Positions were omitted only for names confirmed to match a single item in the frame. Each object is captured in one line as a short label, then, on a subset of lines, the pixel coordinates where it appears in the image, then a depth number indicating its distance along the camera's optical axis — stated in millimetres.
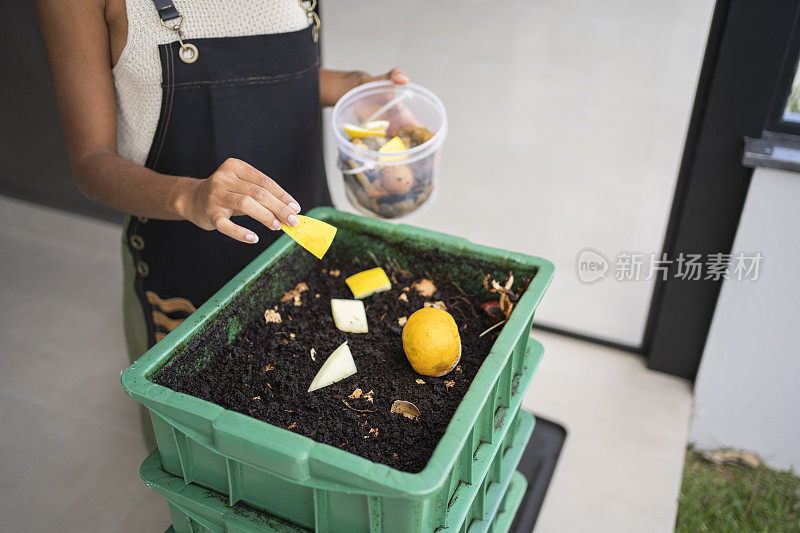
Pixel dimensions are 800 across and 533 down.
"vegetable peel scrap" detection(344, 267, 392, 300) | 1071
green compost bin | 722
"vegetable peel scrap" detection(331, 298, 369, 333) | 1008
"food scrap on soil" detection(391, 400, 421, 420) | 859
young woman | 961
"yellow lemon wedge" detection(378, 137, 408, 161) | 1106
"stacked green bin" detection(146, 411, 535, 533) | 852
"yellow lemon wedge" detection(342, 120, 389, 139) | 1138
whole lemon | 885
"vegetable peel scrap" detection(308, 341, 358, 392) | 895
